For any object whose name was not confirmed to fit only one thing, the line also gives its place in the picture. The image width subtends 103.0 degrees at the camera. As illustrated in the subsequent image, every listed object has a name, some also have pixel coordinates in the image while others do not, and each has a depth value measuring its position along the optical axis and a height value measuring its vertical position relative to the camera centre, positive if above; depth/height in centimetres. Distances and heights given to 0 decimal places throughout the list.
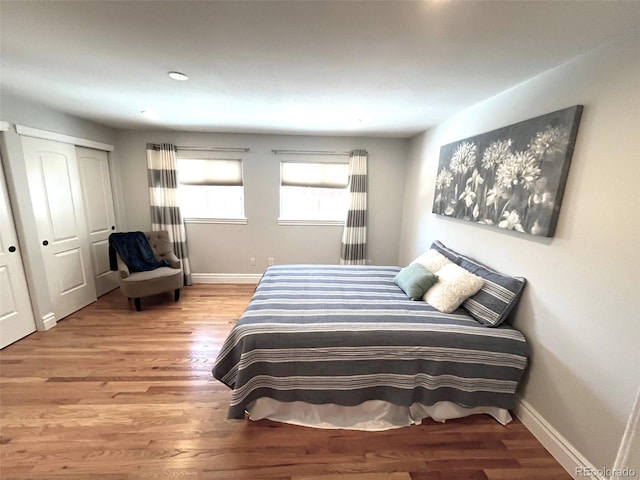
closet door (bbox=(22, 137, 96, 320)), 263 -40
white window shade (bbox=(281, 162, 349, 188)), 397 +31
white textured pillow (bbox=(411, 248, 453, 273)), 237 -59
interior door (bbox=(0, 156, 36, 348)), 237 -97
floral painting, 149 +20
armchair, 308 -108
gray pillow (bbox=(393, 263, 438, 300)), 214 -71
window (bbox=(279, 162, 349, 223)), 398 +4
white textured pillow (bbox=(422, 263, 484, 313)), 192 -68
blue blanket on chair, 321 -82
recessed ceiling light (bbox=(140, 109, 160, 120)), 274 +82
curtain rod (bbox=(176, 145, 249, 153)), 376 +61
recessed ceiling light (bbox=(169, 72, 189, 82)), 179 +80
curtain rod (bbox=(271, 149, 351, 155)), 382 +63
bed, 161 -109
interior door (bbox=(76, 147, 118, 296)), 323 -29
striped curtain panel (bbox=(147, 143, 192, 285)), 370 -8
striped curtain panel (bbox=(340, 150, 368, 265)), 384 -32
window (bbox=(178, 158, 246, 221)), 388 +3
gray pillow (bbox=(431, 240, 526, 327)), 174 -67
